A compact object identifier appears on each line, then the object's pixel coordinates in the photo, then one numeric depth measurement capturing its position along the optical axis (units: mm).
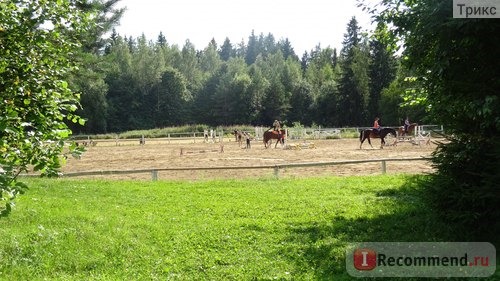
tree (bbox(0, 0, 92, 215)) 4418
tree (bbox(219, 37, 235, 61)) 160625
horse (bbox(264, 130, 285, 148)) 31469
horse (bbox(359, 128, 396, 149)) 28422
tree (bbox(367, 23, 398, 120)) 67500
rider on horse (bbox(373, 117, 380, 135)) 28484
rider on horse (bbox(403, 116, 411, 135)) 31125
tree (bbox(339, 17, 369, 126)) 67875
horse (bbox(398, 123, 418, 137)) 31350
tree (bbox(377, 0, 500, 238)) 5949
